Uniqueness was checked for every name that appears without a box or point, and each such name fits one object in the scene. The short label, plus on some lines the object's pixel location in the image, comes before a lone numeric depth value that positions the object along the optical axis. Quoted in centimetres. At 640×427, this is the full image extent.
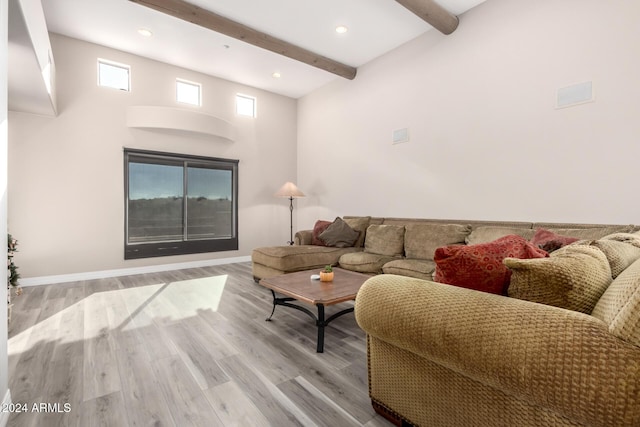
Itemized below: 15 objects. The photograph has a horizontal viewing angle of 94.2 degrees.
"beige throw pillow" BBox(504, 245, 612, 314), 94
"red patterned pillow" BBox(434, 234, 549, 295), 113
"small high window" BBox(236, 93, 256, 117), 552
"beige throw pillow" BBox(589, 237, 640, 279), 114
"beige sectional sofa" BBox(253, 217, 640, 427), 73
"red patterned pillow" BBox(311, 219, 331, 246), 431
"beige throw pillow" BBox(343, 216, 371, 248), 427
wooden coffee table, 214
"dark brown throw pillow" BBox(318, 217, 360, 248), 414
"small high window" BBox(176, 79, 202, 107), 485
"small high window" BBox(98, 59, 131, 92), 423
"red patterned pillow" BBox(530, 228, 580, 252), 163
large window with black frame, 455
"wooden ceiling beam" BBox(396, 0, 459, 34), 311
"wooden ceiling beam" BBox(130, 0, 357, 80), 324
